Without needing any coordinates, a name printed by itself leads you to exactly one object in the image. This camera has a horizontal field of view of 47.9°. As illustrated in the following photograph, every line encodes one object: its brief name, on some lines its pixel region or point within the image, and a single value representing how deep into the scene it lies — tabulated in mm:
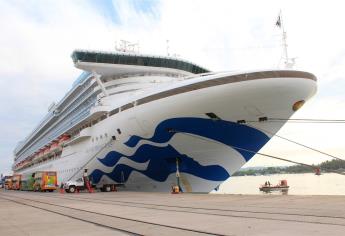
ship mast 18281
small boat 33134
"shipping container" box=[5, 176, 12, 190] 68631
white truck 26797
